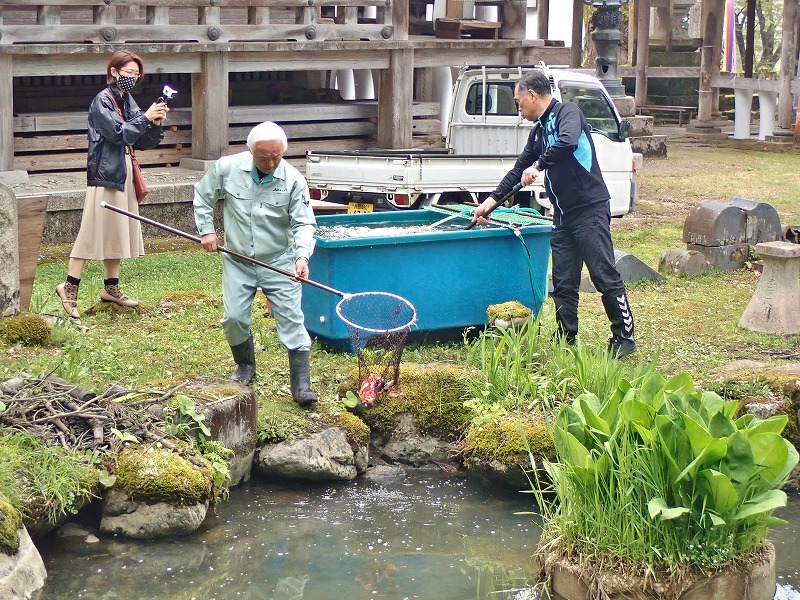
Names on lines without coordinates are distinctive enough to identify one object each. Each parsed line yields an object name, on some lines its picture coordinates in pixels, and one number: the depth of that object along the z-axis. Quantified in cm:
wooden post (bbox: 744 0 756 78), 2584
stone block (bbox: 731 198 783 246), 1100
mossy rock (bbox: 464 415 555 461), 621
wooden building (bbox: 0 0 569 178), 1263
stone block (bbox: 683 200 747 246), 1085
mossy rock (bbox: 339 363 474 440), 668
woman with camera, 817
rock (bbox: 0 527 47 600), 455
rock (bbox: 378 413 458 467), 670
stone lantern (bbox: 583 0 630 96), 1961
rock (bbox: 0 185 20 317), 764
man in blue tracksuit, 727
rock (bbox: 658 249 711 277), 1067
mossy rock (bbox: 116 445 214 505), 544
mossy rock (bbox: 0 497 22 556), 467
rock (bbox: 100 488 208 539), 548
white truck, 1180
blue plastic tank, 750
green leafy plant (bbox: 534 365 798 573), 462
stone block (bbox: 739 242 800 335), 848
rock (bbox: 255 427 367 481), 618
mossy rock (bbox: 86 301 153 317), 859
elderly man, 632
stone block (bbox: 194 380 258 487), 600
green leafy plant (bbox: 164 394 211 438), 587
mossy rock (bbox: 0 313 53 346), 748
